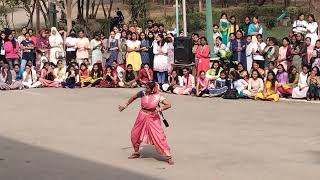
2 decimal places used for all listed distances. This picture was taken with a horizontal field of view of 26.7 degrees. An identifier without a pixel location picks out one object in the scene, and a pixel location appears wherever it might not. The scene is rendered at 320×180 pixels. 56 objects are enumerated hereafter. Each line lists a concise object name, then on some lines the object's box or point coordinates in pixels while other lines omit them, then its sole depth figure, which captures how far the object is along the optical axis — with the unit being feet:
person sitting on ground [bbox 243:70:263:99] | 55.21
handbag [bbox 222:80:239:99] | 55.83
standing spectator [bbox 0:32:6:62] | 69.87
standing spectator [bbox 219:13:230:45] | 66.33
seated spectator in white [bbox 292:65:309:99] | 53.87
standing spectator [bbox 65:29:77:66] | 70.44
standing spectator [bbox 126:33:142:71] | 65.82
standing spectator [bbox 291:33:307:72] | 58.54
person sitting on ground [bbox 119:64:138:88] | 64.69
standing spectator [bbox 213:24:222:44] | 66.03
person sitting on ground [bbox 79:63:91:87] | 66.80
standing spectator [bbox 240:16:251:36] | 65.00
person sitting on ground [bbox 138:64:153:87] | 64.23
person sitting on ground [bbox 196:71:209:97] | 58.13
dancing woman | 32.96
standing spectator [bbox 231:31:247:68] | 61.93
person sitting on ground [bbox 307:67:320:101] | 52.85
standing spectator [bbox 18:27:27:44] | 71.98
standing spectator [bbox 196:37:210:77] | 61.87
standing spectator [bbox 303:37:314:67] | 58.08
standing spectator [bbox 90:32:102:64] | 70.38
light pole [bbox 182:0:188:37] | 69.04
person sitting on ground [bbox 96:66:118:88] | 65.41
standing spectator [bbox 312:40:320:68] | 55.58
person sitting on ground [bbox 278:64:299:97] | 54.85
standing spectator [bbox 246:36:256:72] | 61.87
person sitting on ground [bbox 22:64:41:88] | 66.54
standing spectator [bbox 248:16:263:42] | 64.09
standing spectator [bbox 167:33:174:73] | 64.23
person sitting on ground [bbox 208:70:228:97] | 57.06
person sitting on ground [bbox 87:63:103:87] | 66.53
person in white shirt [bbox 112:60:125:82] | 66.13
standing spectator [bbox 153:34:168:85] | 64.03
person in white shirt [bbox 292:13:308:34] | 63.26
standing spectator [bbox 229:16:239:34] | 65.31
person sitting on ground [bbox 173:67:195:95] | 59.82
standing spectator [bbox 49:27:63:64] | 71.38
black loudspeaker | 62.42
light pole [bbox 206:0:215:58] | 64.44
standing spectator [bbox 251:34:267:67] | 60.82
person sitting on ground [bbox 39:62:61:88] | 66.90
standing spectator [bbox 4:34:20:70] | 69.41
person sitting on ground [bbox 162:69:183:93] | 61.56
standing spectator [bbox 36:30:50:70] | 71.77
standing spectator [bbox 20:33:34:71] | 70.23
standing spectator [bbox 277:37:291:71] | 58.95
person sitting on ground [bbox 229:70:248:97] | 56.13
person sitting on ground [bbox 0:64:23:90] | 65.41
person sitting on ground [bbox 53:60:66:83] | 67.26
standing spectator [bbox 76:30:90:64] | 69.77
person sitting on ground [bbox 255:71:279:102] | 54.24
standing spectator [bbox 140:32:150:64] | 66.03
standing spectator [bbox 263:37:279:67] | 60.54
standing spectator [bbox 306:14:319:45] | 61.67
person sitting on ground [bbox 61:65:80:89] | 66.03
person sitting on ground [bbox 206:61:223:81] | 59.00
